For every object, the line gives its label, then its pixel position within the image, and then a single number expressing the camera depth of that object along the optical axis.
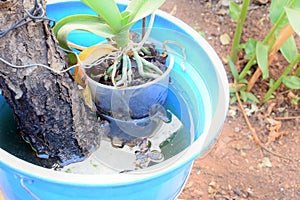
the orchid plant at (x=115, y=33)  0.67
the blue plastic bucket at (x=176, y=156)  0.60
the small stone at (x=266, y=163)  1.05
